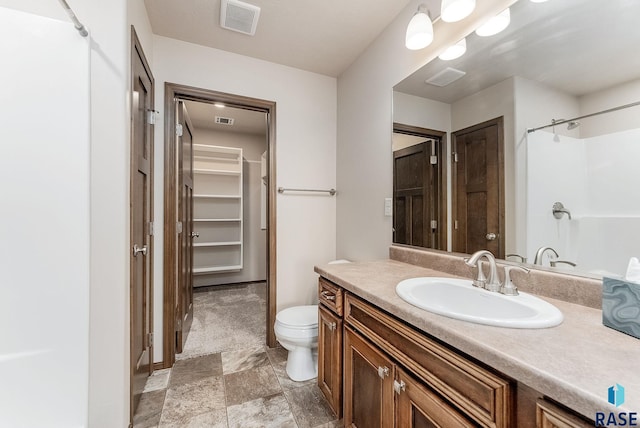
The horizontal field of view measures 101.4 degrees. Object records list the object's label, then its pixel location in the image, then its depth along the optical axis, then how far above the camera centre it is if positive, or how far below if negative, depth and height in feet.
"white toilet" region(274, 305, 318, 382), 5.66 -2.80
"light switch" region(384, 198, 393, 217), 6.08 +0.13
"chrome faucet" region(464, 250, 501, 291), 3.32 -0.77
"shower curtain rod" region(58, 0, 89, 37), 3.17 +2.53
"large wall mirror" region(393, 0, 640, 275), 2.85 +1.02
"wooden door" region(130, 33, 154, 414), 4.48 -0.17
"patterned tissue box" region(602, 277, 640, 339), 2.19 -0.80
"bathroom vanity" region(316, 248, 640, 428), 1.64 -1.26
